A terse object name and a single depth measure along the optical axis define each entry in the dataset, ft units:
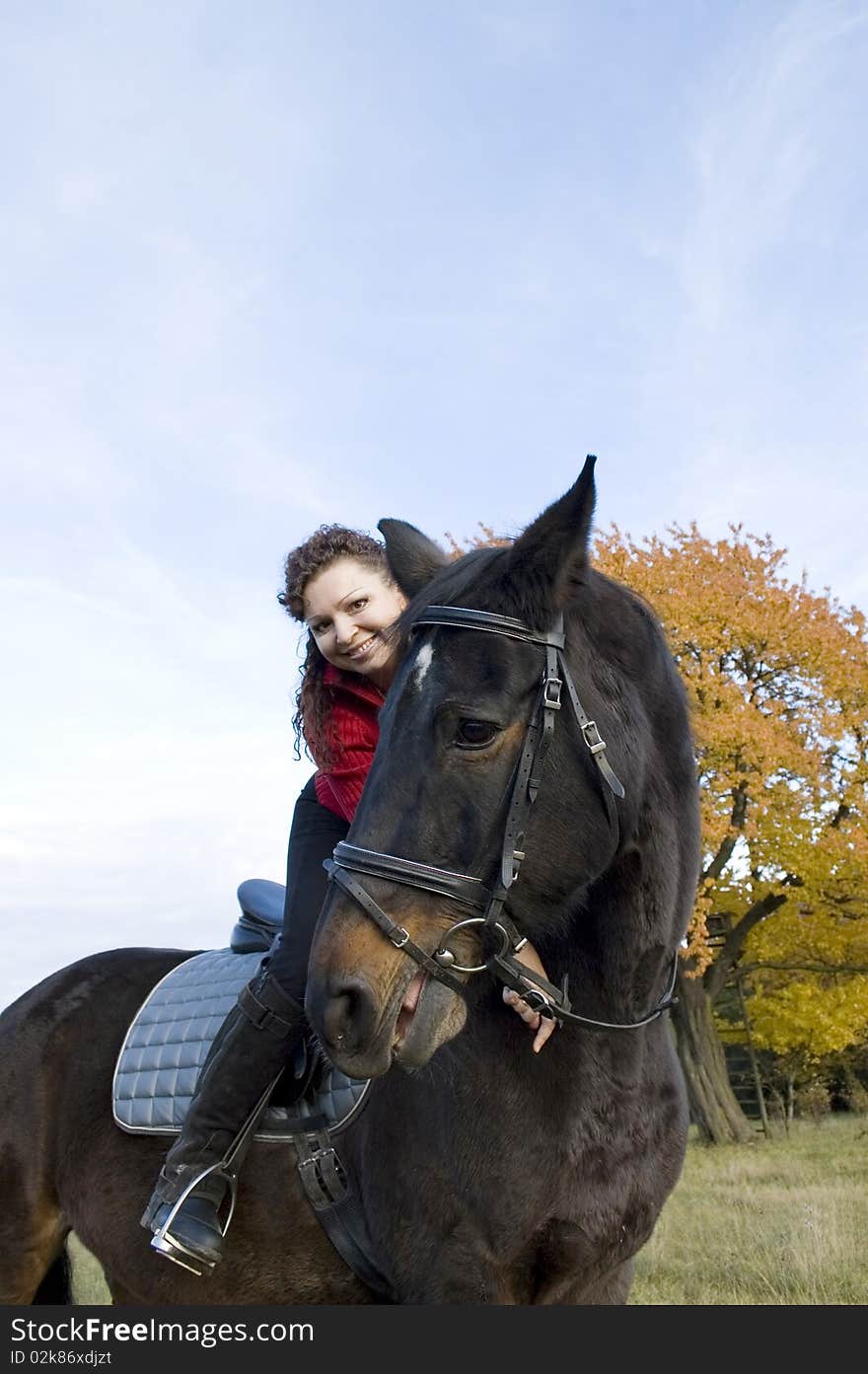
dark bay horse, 9.43
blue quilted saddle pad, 14.99
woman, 12.92
